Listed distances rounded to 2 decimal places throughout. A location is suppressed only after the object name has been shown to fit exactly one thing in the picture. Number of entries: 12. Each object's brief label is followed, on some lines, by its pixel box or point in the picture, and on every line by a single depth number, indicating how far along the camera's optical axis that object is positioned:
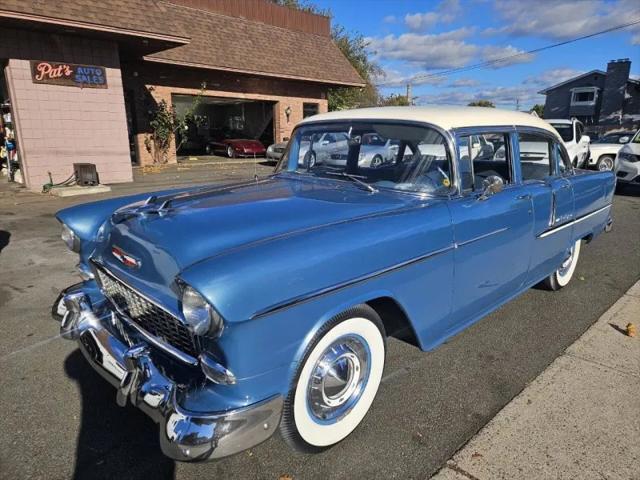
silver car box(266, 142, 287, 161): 17.41
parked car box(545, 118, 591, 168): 12.02
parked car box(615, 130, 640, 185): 10.90
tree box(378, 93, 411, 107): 44.25
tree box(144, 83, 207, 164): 16.16
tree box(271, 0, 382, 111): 26.84
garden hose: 10.22
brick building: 9.97
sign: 10.12
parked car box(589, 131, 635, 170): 13.61
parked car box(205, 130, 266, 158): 20.38
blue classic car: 1.79
